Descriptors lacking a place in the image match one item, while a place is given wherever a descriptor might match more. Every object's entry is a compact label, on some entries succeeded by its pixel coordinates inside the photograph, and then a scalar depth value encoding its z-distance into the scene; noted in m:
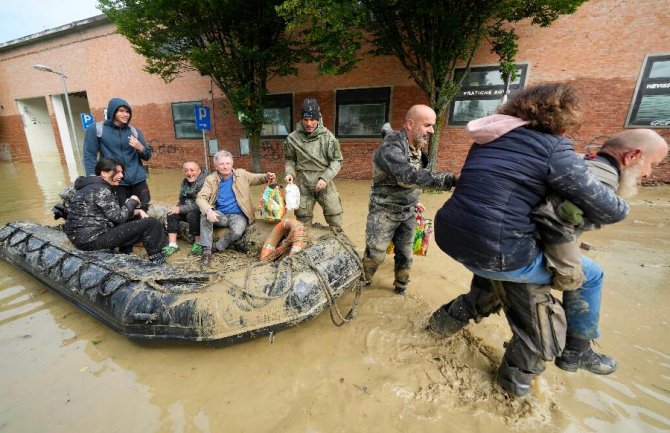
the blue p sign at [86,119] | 7.27
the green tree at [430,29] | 5.63
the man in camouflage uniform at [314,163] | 3.62
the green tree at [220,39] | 6.99
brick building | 6.74
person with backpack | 3.71
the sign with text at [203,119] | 9.32
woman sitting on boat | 3.29
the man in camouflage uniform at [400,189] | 2.29
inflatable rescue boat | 2.29
